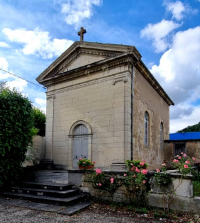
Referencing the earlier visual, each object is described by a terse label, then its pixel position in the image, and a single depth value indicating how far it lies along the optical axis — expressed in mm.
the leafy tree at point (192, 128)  27428
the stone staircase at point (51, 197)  5480
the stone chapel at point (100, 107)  9539
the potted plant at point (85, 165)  6723
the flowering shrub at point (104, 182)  5879
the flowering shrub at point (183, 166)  4945
